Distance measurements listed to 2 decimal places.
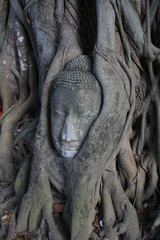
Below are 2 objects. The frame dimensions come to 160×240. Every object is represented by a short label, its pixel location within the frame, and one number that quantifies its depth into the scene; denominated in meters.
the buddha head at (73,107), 1.78
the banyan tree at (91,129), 1.77
